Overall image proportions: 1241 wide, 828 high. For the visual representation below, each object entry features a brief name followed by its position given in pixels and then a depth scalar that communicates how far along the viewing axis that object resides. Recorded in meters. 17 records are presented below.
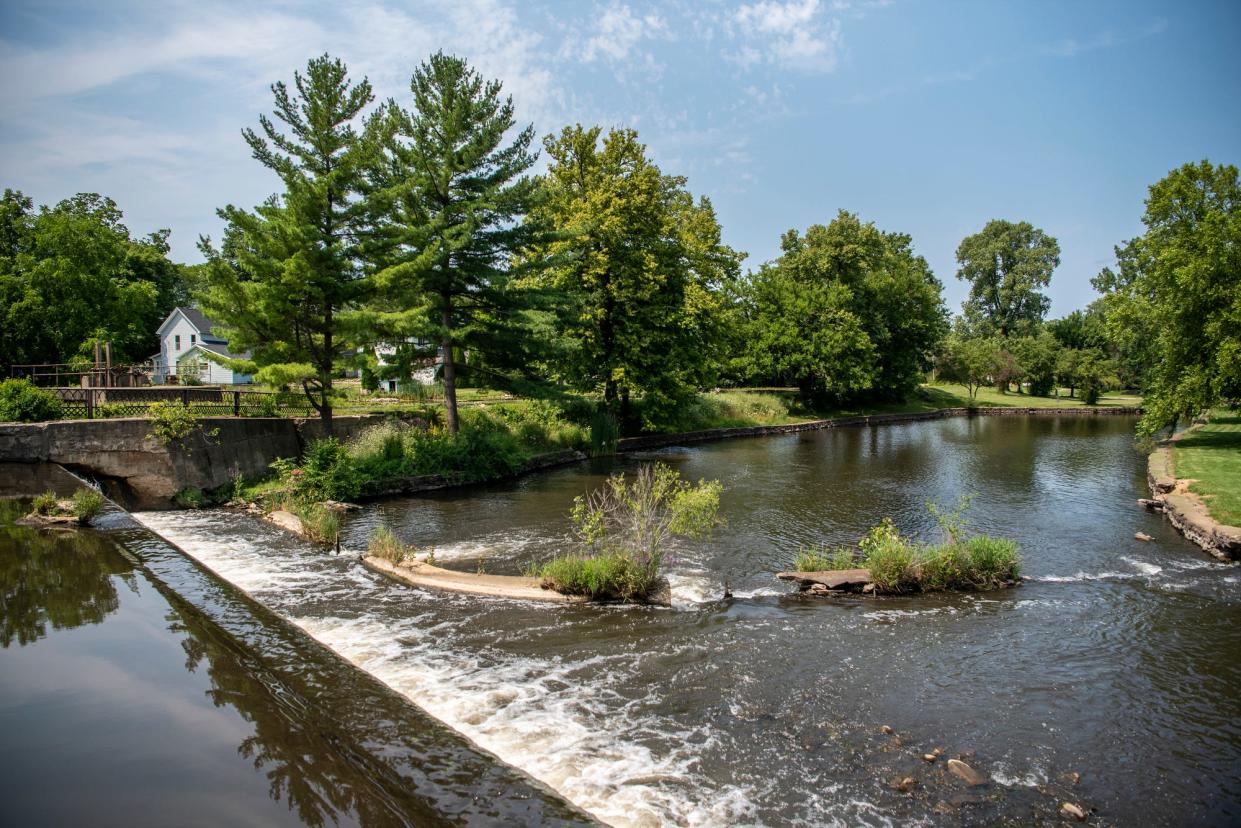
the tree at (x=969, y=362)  63.12
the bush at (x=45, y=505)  14.76
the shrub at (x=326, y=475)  17.89
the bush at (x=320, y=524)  13.87
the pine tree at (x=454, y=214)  22.27
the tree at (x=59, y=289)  32.91
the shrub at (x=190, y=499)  17.73
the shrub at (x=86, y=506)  14.59
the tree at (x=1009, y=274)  83.06
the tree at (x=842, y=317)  50.16
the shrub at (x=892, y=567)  11.28
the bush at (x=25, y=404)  18.03
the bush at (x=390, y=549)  12.34
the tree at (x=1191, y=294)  22.02
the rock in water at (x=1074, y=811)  5.65
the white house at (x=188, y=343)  46.56
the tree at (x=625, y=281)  31.53
